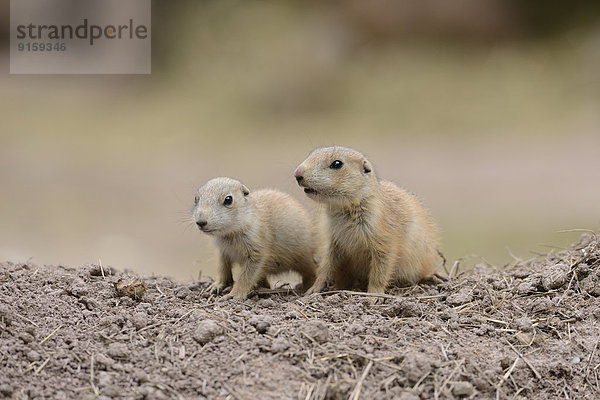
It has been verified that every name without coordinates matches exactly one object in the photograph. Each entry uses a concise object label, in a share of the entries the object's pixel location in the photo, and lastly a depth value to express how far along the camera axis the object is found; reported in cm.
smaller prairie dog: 772
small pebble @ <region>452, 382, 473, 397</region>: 532
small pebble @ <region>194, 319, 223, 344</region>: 579
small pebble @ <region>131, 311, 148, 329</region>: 609
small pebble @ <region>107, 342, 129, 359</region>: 547
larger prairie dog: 736
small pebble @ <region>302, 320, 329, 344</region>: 581
